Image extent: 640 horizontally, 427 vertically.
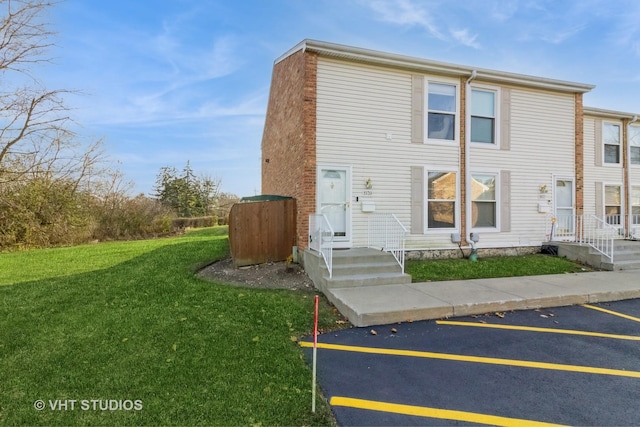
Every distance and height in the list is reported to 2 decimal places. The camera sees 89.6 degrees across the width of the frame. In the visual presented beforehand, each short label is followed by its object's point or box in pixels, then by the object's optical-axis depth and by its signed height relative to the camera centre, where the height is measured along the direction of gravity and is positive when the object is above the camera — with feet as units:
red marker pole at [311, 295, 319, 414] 8.70 -5.10
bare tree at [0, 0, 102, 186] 37.11 +13.49
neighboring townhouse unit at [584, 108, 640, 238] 39.04 +5.50
